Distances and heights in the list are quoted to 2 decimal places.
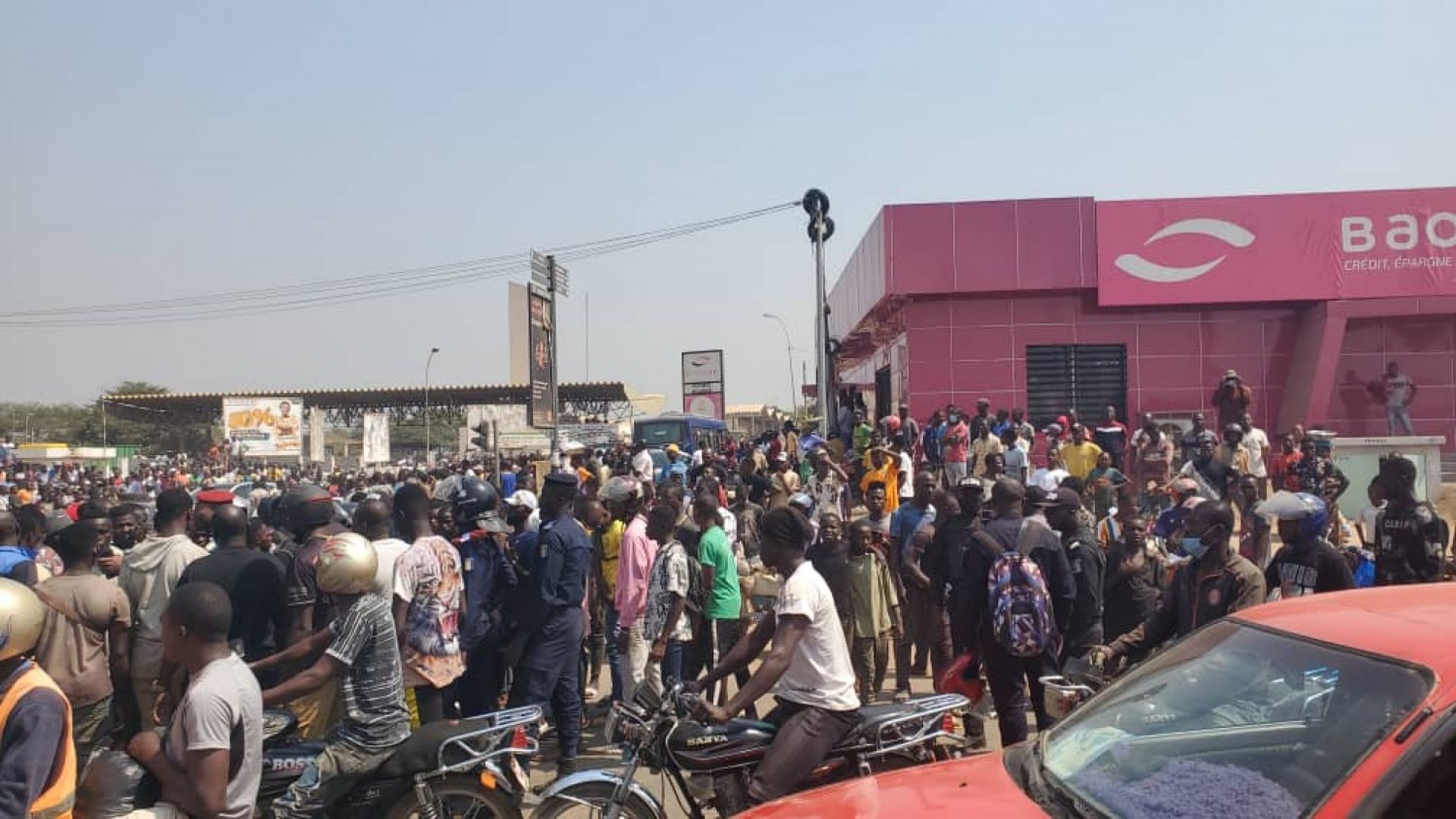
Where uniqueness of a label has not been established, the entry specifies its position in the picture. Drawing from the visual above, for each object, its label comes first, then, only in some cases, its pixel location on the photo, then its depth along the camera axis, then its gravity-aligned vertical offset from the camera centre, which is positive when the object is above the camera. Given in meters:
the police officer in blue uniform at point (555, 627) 6.36 -1.29
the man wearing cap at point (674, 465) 16.48 -0.88
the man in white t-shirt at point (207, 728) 3.33 -0.98
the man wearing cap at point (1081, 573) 6.53 -1.07
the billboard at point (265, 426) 47.22 -0.23
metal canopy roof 59.34 +1.03
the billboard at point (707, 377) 50.53 +1.70
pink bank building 20.81 +2.05
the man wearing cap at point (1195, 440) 12.53 -0.51
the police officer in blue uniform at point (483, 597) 6.50 -1.12
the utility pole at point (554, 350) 23.62 +1.60
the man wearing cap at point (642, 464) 17.49 -0.86
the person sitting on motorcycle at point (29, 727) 2.99 -0.87
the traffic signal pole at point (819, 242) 19.25 +3.09
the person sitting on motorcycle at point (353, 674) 4.32 -1.07
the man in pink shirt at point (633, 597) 7.49 -1.31
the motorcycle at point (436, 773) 4.38 -1.49
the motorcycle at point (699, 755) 4.27 -1.43
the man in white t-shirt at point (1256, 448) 13.41 -0.60
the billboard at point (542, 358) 26.08 +1.43
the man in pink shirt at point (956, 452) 16.42 -0.69
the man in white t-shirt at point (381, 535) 5.91 -0.71
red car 2.31 -0.86
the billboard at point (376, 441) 41.72 -0.87
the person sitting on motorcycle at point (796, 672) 4.21 -1.09
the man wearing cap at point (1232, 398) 16.31 +0.08
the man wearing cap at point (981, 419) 17.22 -0.19
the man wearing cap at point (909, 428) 18.62 -0.35
